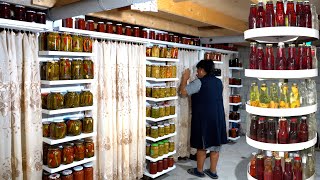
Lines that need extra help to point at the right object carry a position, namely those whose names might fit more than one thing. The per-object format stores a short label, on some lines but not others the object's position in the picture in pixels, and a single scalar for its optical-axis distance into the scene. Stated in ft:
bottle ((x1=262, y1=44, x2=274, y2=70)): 6.37
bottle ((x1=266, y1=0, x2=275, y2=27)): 6.31
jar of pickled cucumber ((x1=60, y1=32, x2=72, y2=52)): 8.30
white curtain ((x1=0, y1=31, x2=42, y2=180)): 7.39
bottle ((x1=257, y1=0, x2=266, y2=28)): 6.44
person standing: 11.92
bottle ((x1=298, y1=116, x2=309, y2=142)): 6.34
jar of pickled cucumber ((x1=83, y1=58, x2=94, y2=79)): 8.95
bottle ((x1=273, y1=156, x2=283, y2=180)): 6.17
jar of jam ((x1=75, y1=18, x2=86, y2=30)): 8.89
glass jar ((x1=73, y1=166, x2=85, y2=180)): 8.86
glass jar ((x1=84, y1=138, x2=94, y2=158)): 9.10
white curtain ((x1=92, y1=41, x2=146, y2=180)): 9.95
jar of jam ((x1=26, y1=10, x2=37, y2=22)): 7.67
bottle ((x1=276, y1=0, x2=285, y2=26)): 6.23
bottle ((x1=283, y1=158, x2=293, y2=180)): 6.19
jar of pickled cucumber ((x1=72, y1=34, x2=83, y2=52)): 8.63
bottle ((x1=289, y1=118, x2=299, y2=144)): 6.28
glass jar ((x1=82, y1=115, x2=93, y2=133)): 9.03
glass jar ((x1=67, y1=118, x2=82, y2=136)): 8.63
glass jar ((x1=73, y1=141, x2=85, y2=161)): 8.80
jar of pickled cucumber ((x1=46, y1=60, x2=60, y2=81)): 8.09
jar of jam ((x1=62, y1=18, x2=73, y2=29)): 8.61
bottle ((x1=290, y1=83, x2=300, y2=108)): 6.30
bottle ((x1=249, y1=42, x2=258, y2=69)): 6.56
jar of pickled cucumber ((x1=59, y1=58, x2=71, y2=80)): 8.34
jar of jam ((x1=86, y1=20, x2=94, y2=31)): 9.16
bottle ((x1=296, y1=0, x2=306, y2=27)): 6.30
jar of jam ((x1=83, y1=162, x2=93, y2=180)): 9.16
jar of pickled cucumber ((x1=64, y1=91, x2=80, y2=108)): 8.53
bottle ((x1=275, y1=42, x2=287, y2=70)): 6.29
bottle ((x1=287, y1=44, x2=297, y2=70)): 6.29
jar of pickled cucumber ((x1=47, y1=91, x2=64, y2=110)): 8.16
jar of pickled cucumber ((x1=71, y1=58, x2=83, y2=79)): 8.64
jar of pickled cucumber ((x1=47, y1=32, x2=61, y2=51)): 8.01
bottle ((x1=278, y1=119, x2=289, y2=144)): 6.24
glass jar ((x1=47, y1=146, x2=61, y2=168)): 8.18
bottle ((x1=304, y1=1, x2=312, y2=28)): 6.27
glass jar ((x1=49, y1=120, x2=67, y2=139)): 8.25
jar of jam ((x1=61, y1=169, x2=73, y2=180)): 8.55
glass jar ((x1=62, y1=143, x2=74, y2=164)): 8.46
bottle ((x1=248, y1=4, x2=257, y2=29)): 6.53
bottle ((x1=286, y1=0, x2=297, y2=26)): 6.27
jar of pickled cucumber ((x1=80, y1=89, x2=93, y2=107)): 8.91
